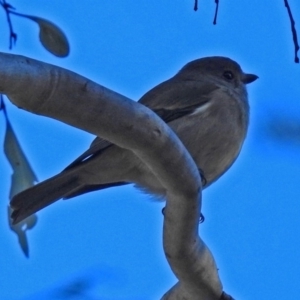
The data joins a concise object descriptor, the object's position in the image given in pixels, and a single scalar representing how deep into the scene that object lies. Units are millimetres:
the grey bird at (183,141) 8391
